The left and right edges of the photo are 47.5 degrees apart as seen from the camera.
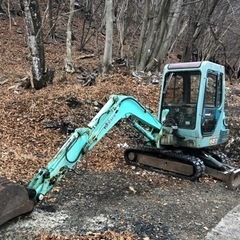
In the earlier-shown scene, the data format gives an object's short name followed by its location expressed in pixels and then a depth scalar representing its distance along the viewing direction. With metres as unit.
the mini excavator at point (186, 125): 5.05
